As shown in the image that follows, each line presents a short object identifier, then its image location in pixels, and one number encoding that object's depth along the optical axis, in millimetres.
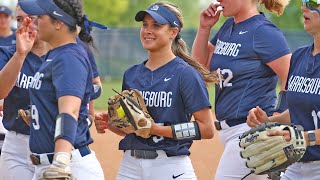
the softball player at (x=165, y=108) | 11875
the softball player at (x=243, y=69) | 13187
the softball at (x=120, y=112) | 11914
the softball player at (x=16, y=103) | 12266
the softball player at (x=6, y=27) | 24364
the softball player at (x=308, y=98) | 10992
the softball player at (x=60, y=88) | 10105
